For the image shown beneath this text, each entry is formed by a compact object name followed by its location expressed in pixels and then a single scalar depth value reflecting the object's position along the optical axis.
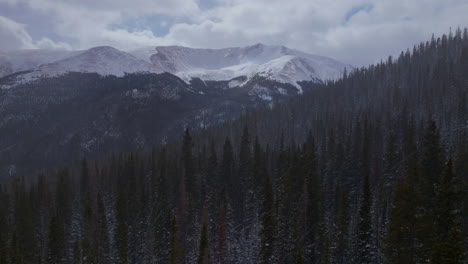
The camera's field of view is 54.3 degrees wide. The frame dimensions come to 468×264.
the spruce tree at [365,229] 55.78
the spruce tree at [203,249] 61.28
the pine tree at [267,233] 62.91
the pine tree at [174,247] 64.19
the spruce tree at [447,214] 35.06
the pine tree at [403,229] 41.16
